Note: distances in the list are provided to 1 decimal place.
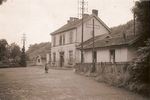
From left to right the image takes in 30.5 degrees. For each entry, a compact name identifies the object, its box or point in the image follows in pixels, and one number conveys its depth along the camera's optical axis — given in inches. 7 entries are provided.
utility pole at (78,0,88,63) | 1579.7
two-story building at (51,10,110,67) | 1846.6
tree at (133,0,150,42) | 896.9
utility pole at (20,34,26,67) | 2410.2
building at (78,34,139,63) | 1234.0
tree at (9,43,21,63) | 2957.7
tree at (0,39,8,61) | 2266.2
